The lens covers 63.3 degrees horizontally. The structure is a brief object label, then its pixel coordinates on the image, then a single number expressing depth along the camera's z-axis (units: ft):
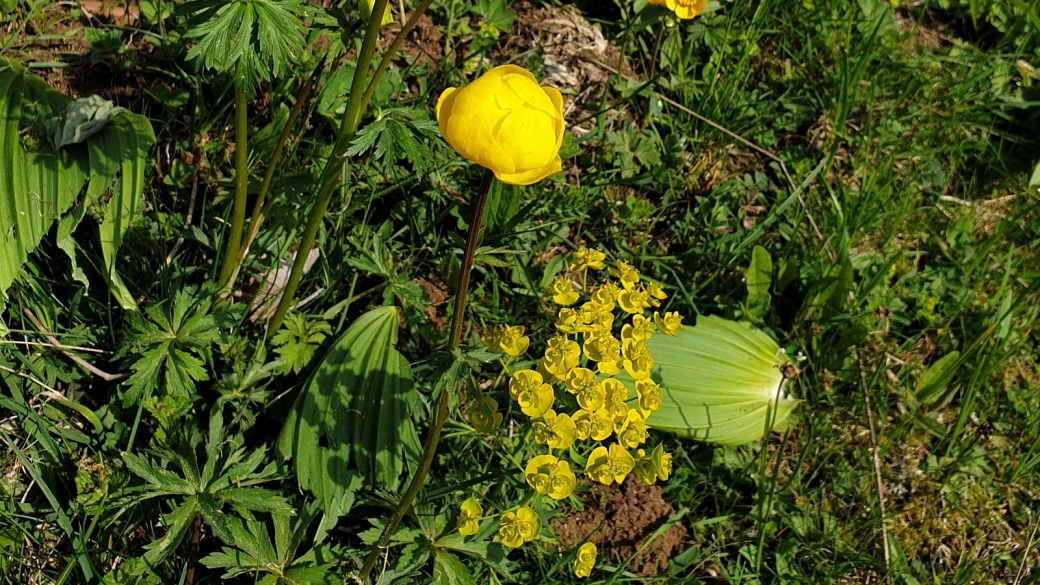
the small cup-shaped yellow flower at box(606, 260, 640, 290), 1.02
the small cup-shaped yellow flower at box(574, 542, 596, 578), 1.02
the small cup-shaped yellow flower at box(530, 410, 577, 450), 0.92
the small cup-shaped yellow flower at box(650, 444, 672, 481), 0.99
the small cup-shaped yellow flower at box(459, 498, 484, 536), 0.98
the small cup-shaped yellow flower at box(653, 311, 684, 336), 1.09
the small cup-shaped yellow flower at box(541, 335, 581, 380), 0.92
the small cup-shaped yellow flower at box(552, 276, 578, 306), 0.99
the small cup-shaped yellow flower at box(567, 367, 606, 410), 0.93
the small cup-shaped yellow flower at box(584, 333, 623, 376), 0.94
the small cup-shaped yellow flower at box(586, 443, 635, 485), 0.96
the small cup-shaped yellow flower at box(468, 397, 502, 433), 0.86
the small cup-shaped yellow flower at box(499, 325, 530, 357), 0.94
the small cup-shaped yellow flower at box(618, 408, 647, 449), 0.94
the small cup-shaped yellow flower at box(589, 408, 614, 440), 0.92
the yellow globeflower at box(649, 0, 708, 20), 1.34
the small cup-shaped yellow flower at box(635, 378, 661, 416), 0.98
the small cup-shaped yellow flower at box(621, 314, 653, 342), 0.99
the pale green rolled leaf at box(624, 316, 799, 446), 1.26
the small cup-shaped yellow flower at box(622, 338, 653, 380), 0.98
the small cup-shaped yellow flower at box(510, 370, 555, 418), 0.91
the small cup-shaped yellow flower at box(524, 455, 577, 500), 0.93
